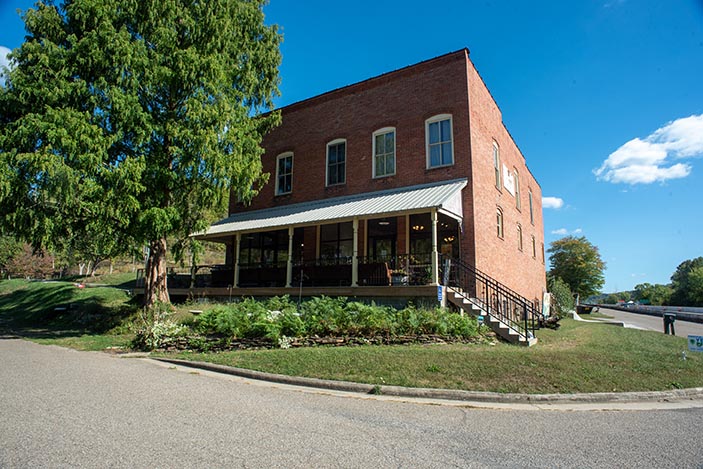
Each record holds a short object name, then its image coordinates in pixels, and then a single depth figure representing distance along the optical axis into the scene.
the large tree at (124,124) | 11.58
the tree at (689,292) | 68.75
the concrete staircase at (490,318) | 11.02
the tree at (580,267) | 51.53
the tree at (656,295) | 88.29
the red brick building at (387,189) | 14.89
